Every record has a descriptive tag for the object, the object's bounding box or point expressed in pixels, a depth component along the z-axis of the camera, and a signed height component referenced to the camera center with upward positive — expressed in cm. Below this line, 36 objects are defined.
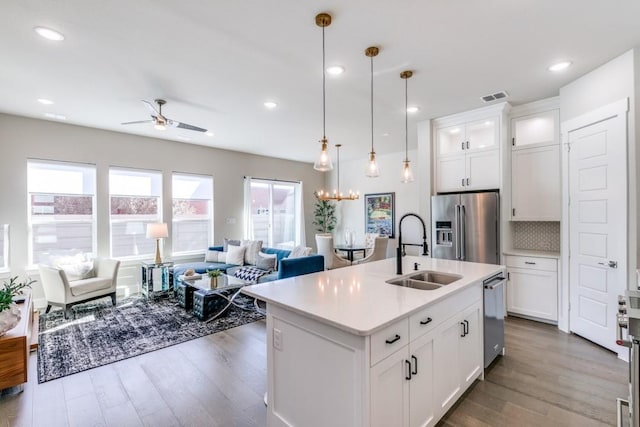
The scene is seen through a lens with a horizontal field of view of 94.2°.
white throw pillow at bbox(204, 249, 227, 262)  593 -84
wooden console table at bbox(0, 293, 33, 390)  238 -116
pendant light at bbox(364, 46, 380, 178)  265 +51
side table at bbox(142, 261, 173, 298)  501 -111
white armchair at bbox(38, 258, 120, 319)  401 -102
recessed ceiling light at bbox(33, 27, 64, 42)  232 +145
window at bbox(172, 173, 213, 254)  598 +2
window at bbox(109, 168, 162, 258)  524 +10
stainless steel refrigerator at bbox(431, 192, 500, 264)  394 -21
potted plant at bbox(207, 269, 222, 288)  424 -90
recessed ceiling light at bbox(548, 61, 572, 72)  296 +147
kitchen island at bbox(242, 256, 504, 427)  146 -79
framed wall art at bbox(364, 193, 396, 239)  717 -3
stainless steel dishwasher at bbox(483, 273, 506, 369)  262 -97
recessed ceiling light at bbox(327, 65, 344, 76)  295 +145
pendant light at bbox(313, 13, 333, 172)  270 +48
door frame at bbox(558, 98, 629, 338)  346 -17
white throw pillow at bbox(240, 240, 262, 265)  572 -73
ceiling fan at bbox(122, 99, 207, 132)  341 +114
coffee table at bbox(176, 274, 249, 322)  399 -115
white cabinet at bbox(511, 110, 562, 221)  384 +58
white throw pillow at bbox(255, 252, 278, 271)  533 -88
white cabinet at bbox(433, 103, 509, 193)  408 +89
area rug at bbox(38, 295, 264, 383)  295 -143
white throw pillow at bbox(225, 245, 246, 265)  570 -80
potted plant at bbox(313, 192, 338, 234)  841 -9
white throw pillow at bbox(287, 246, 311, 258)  503 -66
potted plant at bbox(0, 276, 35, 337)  242 -83
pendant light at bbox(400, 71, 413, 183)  312 +145
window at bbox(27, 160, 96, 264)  453 +11
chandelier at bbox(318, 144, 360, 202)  609 +37
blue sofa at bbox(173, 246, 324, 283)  370 -75
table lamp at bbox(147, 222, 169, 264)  512 -31
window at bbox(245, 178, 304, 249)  717 +1
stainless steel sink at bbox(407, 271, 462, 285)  259 -58
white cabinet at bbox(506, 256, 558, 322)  375 -99
